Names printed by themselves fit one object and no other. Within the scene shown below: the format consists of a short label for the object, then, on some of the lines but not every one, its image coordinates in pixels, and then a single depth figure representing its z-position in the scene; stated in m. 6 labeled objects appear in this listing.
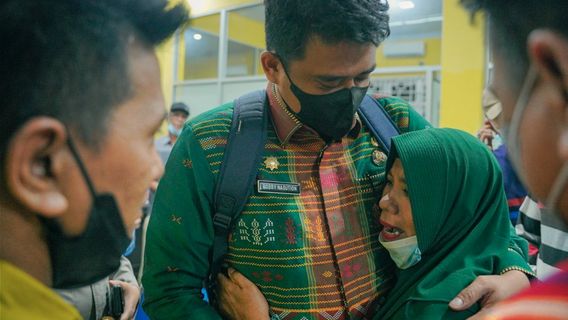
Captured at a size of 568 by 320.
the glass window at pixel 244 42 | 7.65
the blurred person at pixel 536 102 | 0.65
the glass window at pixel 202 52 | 7.96
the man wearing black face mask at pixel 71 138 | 0.64
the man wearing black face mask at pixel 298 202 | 1.21
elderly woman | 1.29
